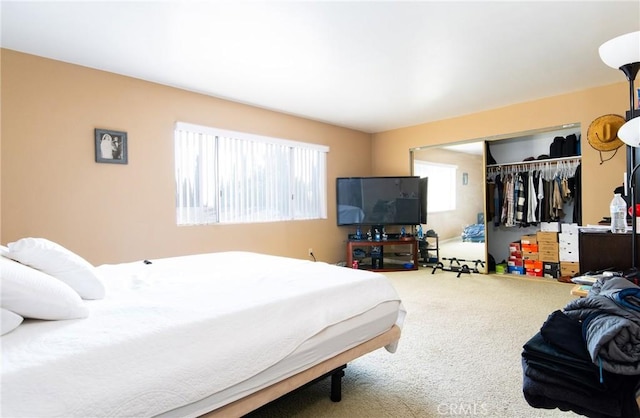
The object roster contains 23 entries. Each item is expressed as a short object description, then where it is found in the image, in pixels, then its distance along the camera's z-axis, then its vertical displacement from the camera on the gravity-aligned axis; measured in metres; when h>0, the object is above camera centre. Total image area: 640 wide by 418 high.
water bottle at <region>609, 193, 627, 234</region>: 1.88 -0.06
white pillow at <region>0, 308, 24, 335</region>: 1.07 -0.35
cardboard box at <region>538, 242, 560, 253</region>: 4.61 -0.57
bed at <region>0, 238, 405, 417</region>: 0.96 -0.46
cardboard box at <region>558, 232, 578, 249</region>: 4.48 -0.45
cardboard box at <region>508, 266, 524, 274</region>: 4.98 -0.96
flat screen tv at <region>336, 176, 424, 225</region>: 5.66 +0.14
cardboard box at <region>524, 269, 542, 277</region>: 4.78 -0.96
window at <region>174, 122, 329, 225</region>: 4.03 +0.45
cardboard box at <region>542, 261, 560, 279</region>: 4.63 -0.89
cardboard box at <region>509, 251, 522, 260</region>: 5.01 -0.73
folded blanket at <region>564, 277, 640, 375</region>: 0.77 -0.30
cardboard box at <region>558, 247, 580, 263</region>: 4.46 -0.66
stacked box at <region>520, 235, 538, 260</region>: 4.81 -0.59
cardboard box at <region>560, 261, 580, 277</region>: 4.43 -0.84
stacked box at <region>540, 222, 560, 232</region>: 4.74 -0.30
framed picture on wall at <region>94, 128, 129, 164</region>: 3.31 +0.66
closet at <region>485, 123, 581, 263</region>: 4.63 +0.31
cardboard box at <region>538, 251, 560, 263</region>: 4.62 -0.70
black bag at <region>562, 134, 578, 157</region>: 4.48 +0.82
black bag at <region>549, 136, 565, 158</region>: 4.59 +0.82
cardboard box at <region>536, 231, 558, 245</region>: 4.64 -0.43
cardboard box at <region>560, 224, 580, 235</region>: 4.52 -0.31
